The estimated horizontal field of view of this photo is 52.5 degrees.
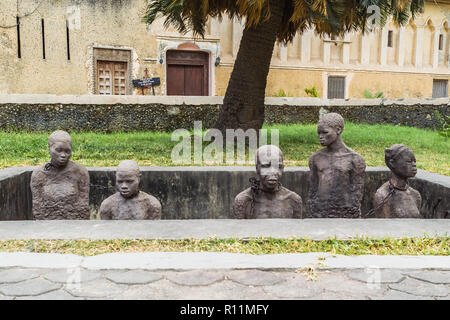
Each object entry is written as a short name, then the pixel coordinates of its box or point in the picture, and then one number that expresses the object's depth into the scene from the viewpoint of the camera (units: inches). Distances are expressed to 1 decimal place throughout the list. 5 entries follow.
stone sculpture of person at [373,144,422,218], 156.1
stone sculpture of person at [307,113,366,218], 164.6
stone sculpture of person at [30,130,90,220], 158.1
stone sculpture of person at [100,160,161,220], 147.3
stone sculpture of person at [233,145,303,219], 144.3
